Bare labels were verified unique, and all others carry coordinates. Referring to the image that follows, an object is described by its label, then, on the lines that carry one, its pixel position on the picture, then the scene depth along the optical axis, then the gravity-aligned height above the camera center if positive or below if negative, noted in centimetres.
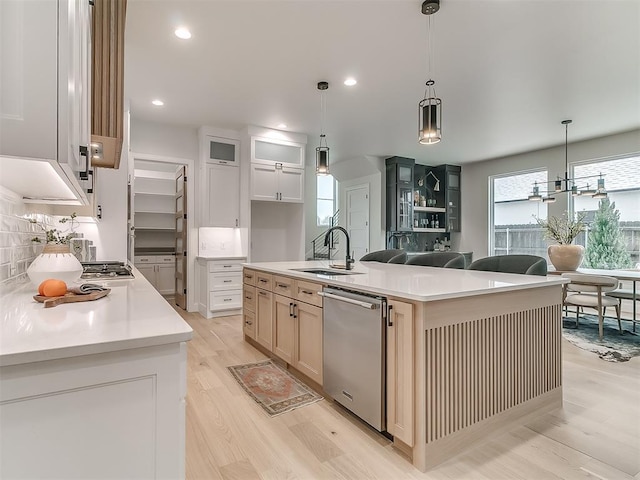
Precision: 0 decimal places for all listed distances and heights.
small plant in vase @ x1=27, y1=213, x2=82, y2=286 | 153 -11
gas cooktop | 227 -21
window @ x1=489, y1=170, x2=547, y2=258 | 693 +52
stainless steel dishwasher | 195 -67
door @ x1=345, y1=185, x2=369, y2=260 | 765 +51
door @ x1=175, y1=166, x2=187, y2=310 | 554 +4
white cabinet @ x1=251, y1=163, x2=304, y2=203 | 549 +92
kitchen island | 176 -61
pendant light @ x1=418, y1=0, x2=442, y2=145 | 252 +89
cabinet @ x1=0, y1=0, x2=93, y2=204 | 89 +41
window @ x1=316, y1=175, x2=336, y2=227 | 906 +106
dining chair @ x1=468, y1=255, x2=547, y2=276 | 284 -20
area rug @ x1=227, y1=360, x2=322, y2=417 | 245 -112
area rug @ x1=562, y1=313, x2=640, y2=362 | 353 -109
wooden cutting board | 129 -22
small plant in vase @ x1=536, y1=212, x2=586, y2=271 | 475 -13
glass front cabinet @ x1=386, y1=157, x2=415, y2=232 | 723 +98
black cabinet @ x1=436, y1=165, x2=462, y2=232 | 811 +109
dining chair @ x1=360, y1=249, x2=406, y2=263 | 430 -18
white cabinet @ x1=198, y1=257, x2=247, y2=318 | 512 -67
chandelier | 473 +93
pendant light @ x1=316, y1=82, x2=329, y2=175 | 383 +89
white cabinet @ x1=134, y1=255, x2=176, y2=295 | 670 -56
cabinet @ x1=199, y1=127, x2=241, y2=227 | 535 +96
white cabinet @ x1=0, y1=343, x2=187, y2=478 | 82 -44
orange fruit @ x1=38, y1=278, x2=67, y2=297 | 136 -18
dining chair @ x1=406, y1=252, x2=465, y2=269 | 340 -19
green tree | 568 +1
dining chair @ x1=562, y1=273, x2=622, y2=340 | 387 -59
